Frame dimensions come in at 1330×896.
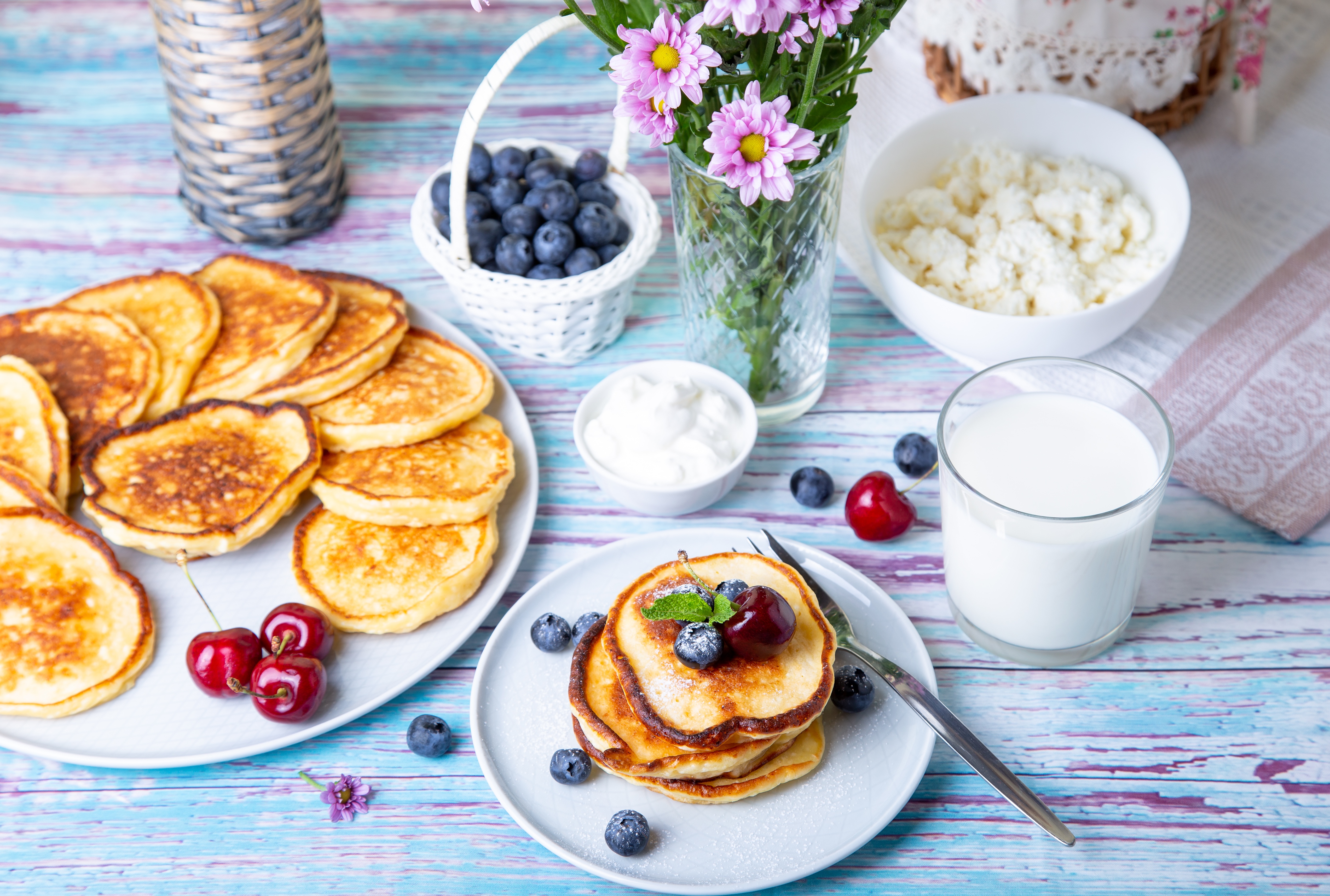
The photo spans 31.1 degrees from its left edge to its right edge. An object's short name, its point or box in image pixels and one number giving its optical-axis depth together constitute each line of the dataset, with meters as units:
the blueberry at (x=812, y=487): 0.99
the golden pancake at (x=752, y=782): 0.88
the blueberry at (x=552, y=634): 0.93
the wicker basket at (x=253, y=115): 1.05
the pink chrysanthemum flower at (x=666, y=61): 0.86
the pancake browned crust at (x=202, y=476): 0.96
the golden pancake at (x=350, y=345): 1.01
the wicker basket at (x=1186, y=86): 1.12
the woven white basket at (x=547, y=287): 1.02
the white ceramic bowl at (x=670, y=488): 0.97
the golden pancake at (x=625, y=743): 0.86
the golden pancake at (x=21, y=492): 0.97
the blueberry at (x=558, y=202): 1.04
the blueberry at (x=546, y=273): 1.03
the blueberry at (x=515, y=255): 1.03
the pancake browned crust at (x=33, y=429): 0.98
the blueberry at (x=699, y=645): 0.87
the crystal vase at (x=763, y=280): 0.95
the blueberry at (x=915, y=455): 1.00
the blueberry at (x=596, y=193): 1.06
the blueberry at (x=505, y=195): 1.05
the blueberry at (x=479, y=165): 1.06
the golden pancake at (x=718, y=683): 0.86
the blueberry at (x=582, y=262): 1.03
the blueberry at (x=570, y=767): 0.89
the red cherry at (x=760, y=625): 0.87
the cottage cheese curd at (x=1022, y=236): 1.01
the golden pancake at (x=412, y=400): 0.99
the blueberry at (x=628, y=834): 0.87
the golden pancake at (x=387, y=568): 0.94
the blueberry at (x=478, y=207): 1.05
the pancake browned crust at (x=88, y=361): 1.00
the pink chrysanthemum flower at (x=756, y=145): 0.88
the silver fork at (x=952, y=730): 0.87
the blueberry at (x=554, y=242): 1.03
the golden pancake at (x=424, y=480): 0.96
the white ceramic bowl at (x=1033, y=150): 1.00
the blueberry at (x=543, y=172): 1.05
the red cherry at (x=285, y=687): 0.91
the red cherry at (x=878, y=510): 0.97
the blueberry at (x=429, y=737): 0.91
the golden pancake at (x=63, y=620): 0.92
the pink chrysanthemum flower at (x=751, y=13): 0.83
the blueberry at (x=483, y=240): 1.04
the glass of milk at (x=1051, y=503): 0.88
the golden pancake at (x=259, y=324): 1.01
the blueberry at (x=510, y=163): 1.06
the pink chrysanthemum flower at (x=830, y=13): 0.85
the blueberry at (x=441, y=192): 1.05
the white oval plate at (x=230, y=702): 0.91
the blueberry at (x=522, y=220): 1.04
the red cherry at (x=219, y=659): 0.92
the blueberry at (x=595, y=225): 1.04
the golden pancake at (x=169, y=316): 1.02
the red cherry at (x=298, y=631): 0.93
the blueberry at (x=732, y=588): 0.89
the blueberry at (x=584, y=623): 0.93
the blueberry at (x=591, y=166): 1.06
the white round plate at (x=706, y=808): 0.87
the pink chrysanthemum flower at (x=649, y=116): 0.88
